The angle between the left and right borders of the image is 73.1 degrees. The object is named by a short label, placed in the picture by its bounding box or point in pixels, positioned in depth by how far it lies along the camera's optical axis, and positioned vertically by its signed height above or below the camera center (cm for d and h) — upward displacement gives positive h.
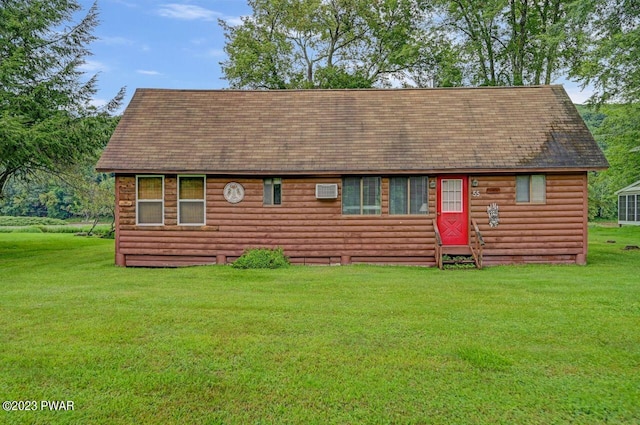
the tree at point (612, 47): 1157 +452
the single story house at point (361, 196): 1085 +46
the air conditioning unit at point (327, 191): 1091 +57
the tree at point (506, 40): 2028 +880
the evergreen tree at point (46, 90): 1258 +411
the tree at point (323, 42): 2372 +979
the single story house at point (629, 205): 2588 +58
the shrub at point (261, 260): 1044 -114
